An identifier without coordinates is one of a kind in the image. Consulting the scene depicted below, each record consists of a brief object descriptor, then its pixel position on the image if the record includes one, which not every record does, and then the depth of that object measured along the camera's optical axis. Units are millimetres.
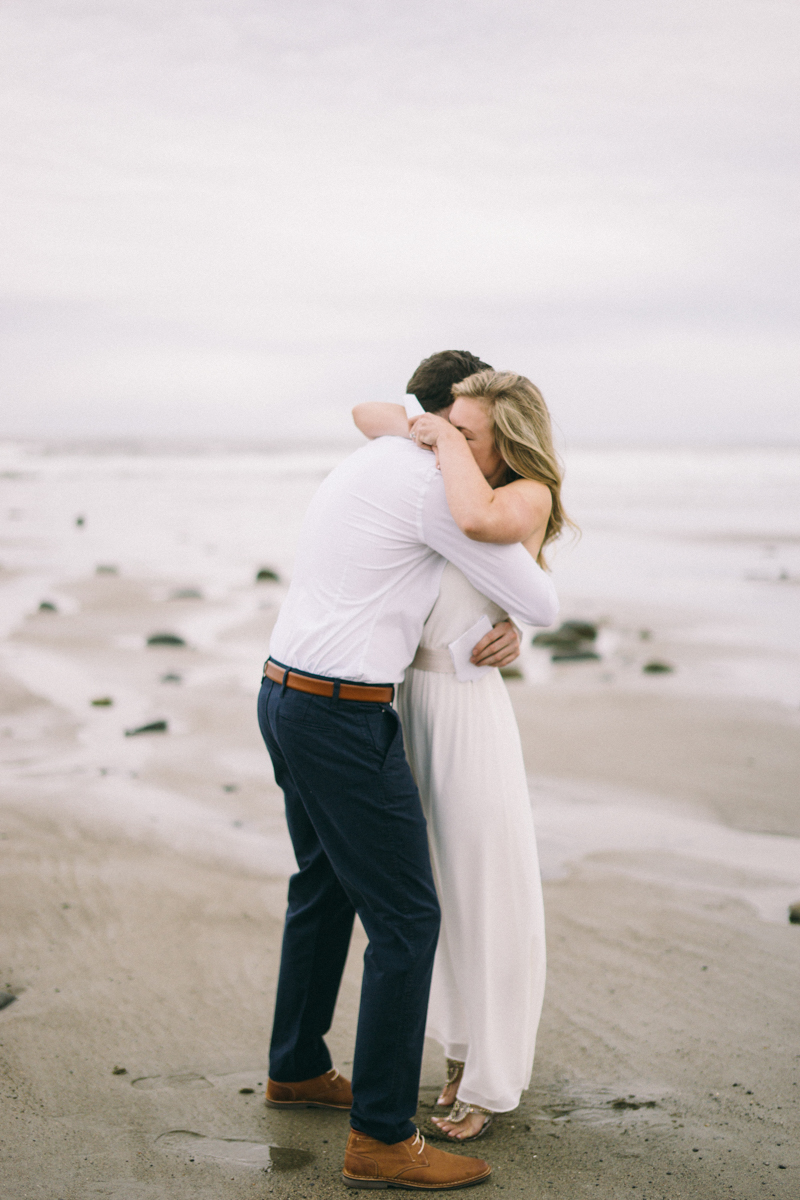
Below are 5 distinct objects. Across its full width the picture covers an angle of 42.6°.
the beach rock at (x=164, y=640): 10375
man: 2838
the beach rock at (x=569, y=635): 10734
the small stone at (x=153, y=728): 7422
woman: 2998
